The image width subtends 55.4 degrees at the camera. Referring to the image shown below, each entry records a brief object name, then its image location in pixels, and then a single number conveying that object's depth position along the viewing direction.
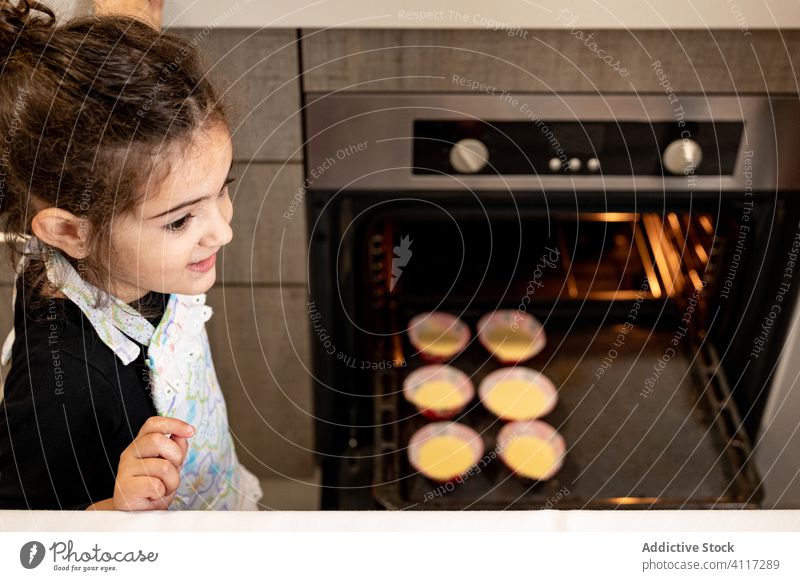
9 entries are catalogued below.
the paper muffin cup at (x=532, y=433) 0.88
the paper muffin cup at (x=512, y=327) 0.98
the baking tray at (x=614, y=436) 0.84
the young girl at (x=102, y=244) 0.50
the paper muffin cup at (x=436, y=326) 0.98
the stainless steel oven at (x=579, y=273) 0.80
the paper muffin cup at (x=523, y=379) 0.93
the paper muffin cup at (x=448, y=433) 0.89
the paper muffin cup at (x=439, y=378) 0.92
